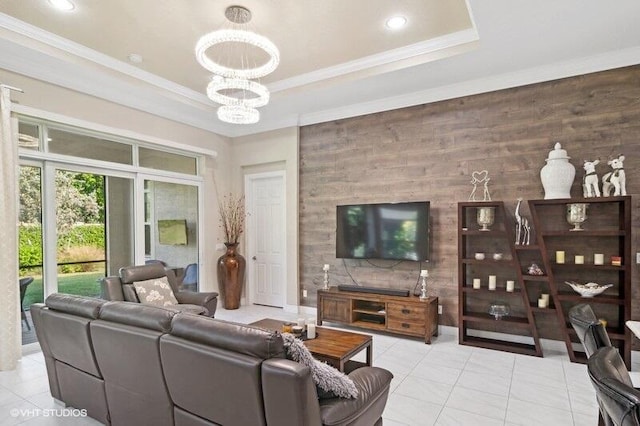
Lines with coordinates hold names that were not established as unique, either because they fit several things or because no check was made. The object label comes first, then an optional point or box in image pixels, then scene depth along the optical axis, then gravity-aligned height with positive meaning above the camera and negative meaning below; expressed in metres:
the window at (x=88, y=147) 4.16 +0.76
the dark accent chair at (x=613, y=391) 1.07 -0.60
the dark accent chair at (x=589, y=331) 1.81 -0.66
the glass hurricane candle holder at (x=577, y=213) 3.59 -0.10
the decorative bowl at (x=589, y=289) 3.46 -0.84
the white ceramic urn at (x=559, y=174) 3.67 +0.31
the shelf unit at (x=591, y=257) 3.39 -0.56
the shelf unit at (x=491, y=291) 3.90 -0.96
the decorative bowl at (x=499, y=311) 3.99 -1.20
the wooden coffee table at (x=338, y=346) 2.55 -1.09
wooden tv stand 4.22 -1.36
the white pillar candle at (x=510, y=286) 3.94 -0.91
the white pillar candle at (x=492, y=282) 4.02 -0.89
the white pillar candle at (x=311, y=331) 2.93 -1.04
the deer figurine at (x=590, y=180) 3.54 +0.23
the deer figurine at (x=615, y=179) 3.43 +0.23
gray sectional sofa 1.57 -0.86
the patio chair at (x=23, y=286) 3.82 -0.84
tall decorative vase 5.86 -1.14
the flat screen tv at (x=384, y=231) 4.50 -0.35
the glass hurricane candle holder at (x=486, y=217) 4.02 -0.14
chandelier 2.72 +1.24
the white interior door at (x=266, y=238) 6.03 -0.55
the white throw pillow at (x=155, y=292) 4.00 -0.98
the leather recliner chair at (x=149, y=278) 3.88 -0.93
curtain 3.50 -0.36
